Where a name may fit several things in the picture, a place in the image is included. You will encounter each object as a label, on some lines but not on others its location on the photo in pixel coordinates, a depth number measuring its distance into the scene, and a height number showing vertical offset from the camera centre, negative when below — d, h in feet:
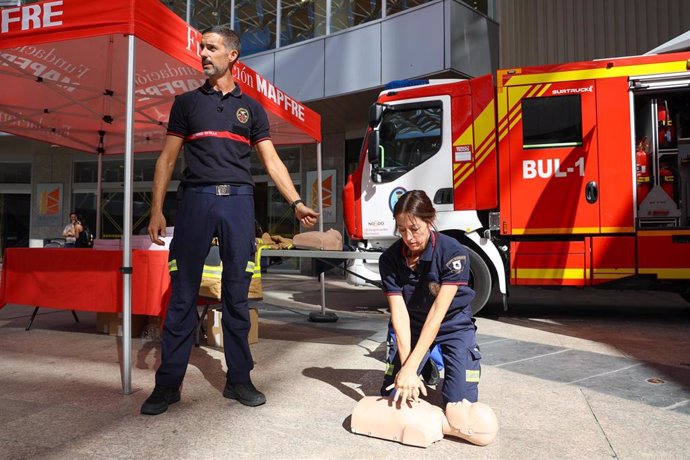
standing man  8.72 +0.51
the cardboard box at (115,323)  15.58 -2.63
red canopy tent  10.14 +5.16
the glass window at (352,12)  37.22 +17.79
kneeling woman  7.72 -1.04
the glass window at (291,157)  47.20 +8.18
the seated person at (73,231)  35.55 +0.83
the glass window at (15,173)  58.18 +8.28
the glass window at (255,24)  42.55 +19.19
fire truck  17.40 +2.65
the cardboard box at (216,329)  14.39 -2.57
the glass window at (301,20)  39.91 +18.33
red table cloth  13.70 -1.10
